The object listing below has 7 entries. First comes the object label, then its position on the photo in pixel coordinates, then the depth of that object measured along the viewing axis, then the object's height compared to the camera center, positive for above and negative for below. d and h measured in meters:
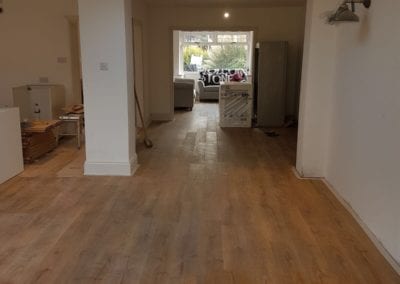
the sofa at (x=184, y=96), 10.05 -0.85
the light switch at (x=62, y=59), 7.18 +0.01
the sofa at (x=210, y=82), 11.91 -0.61
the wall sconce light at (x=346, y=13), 3.15 +0.37
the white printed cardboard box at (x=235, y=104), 7.64 -0.79
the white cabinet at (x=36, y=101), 6.70 -0.67
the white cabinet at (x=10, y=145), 4.27 -0.90
